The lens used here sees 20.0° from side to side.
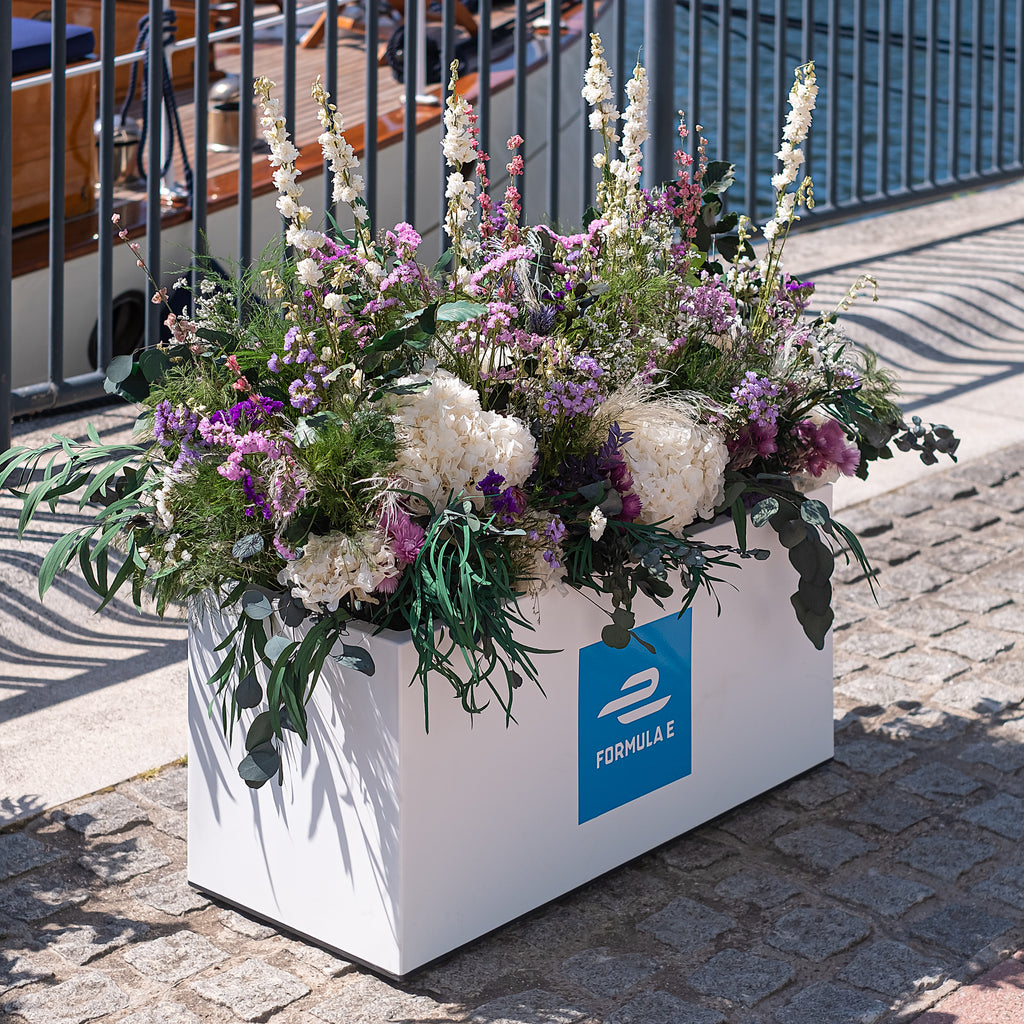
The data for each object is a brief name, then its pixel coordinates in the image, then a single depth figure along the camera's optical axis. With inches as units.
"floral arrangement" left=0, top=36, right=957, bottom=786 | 185.1
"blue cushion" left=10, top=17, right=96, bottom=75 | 398.4
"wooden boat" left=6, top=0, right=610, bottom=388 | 442.7
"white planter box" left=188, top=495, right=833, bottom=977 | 193.0
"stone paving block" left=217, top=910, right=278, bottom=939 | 208.4
